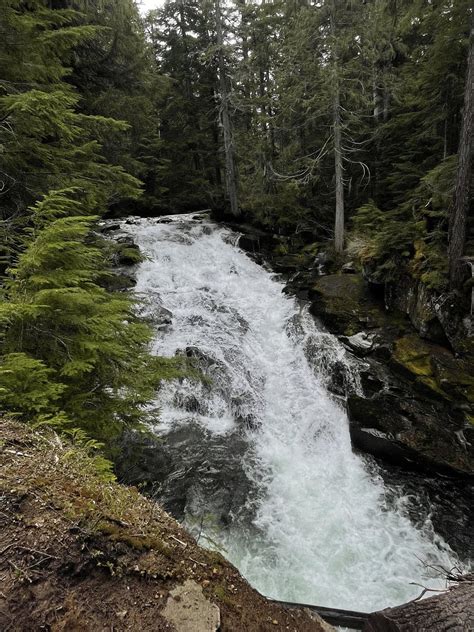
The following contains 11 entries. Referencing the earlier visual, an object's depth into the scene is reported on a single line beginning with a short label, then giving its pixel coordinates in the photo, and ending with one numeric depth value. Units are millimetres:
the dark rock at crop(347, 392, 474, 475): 6699
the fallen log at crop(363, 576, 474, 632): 2205
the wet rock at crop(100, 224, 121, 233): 17266
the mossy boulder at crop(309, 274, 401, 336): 10383
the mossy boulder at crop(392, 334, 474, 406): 7359
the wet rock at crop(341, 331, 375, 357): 9414
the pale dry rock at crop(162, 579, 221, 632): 1955
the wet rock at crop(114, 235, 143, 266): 13547
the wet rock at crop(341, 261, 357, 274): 13841
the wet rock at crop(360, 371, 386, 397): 8273
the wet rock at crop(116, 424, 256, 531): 6184
